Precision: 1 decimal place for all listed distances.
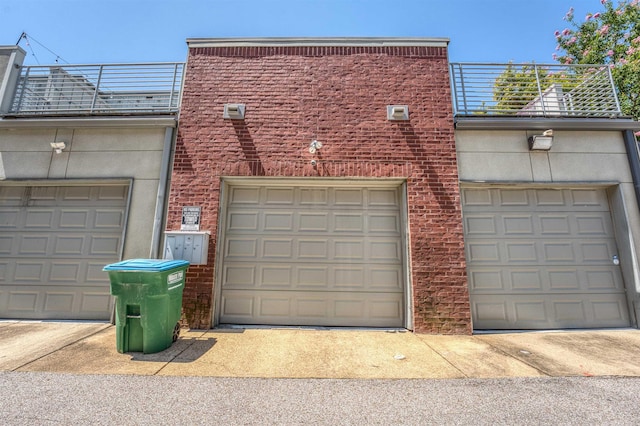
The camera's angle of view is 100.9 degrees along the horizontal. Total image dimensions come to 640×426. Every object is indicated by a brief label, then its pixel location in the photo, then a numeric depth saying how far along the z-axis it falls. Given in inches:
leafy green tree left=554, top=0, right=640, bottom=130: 384.5
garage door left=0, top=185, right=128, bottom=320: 193.0
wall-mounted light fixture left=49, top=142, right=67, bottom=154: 204.2
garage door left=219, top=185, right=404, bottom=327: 189.2
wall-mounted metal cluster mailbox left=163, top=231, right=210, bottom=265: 178.5
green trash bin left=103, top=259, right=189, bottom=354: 135.3
